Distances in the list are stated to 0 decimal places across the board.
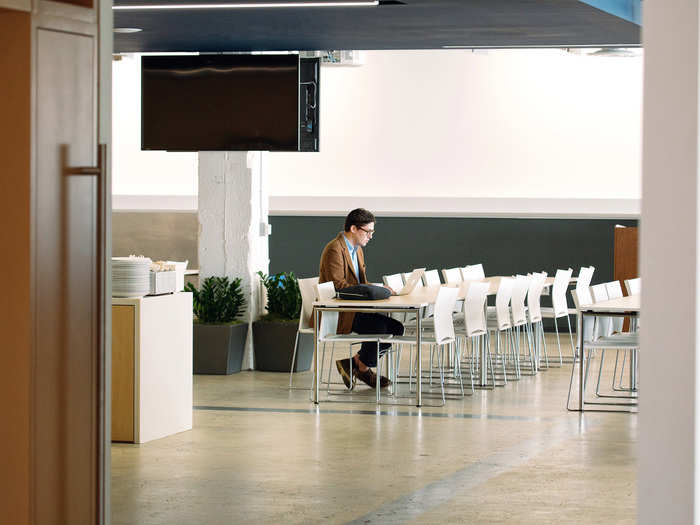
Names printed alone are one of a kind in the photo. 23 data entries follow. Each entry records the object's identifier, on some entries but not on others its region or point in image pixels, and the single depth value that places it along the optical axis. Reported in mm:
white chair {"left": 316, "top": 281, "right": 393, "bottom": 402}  13798
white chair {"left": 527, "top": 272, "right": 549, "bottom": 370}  16922
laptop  14916
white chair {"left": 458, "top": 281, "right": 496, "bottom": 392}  14478
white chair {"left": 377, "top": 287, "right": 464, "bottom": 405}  13603
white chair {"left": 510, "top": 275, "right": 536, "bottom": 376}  16241
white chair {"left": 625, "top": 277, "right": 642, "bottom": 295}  16399
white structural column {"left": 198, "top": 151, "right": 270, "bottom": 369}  16521
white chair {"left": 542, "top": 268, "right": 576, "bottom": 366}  17384
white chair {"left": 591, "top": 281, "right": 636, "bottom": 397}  14746
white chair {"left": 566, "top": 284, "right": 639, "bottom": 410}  13238
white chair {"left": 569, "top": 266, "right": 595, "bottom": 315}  15925
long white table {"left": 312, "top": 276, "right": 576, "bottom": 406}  13348
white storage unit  10996
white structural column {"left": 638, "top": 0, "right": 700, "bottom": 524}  5881
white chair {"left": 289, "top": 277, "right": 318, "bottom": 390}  14588
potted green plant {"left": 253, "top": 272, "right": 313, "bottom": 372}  16448
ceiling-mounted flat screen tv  13421
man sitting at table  14442
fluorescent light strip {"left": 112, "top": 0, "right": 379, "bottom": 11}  11062
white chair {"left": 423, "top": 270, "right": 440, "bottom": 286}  17846
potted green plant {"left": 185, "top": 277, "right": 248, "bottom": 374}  16095
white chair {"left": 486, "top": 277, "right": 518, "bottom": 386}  15572
